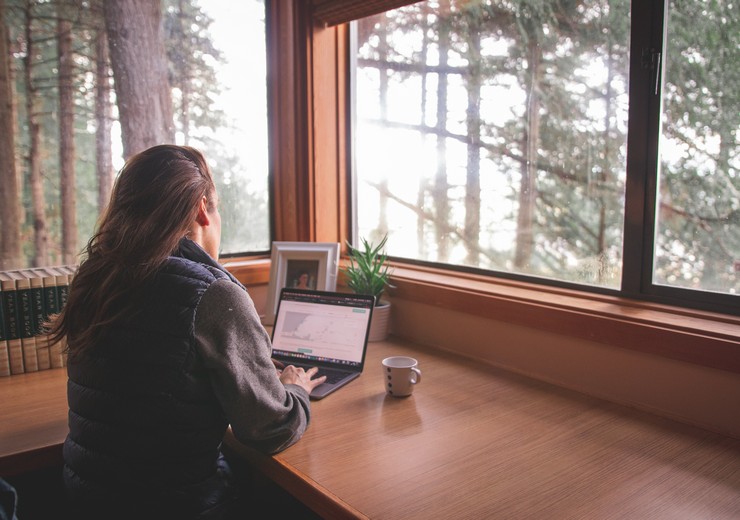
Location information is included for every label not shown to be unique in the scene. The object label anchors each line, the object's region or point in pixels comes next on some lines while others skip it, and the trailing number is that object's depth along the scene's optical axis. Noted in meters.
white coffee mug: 1.51
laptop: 1.71
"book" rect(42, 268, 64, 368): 1.82
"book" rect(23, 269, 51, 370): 1.80
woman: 1.12
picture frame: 2.21
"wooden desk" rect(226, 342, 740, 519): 1.01
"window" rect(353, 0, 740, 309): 1.48
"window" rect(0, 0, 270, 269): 2.00
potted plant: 2.07
